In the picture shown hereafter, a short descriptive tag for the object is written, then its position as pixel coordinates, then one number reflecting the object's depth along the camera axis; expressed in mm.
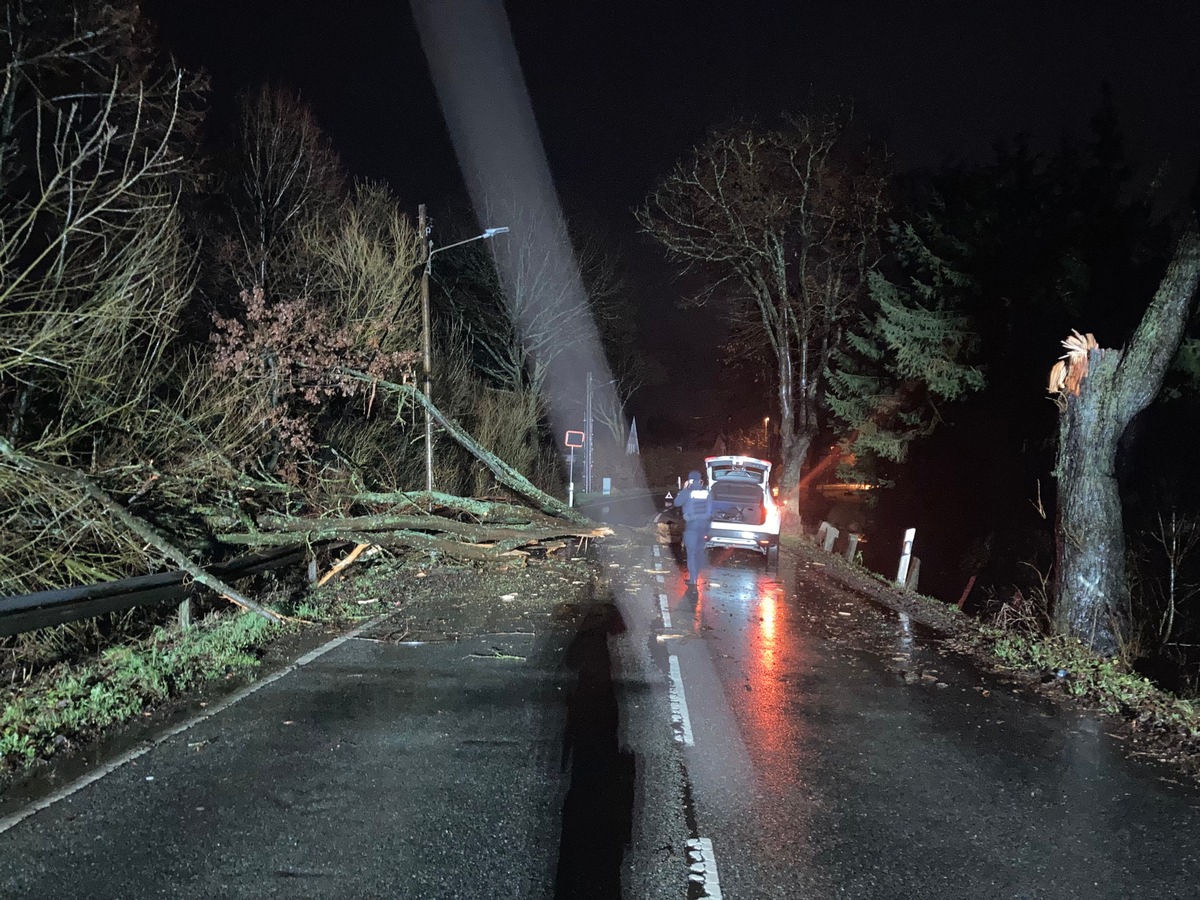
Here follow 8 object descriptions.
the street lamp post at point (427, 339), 17484
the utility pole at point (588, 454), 45781
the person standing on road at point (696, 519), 16297
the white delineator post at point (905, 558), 15344
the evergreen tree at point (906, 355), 22016
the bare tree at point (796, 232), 23797
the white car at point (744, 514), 15938
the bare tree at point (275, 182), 18656
